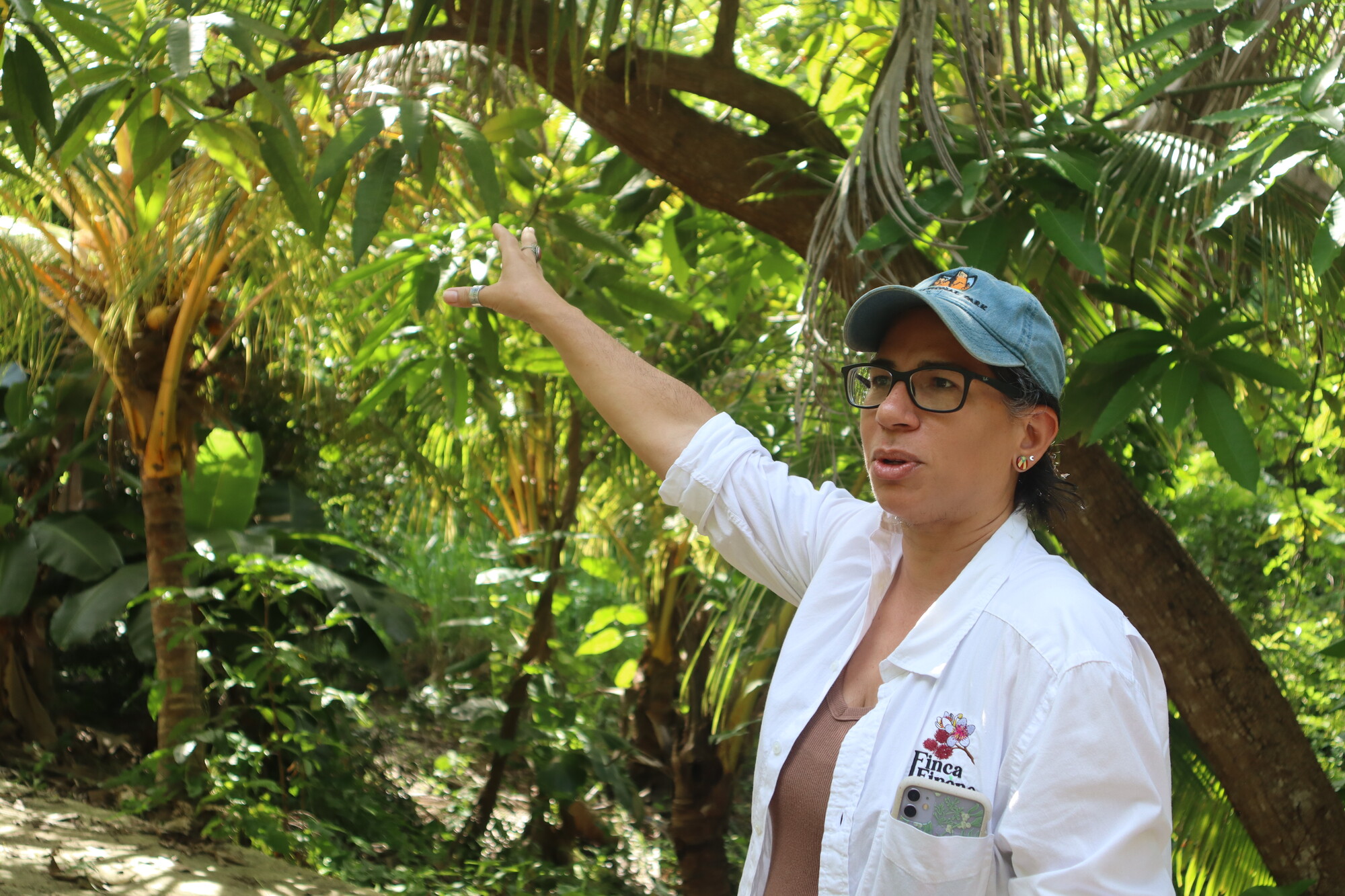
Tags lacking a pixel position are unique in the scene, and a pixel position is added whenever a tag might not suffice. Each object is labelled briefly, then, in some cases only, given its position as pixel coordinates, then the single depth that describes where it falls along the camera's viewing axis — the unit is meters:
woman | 1.10
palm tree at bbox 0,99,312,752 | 3.73
